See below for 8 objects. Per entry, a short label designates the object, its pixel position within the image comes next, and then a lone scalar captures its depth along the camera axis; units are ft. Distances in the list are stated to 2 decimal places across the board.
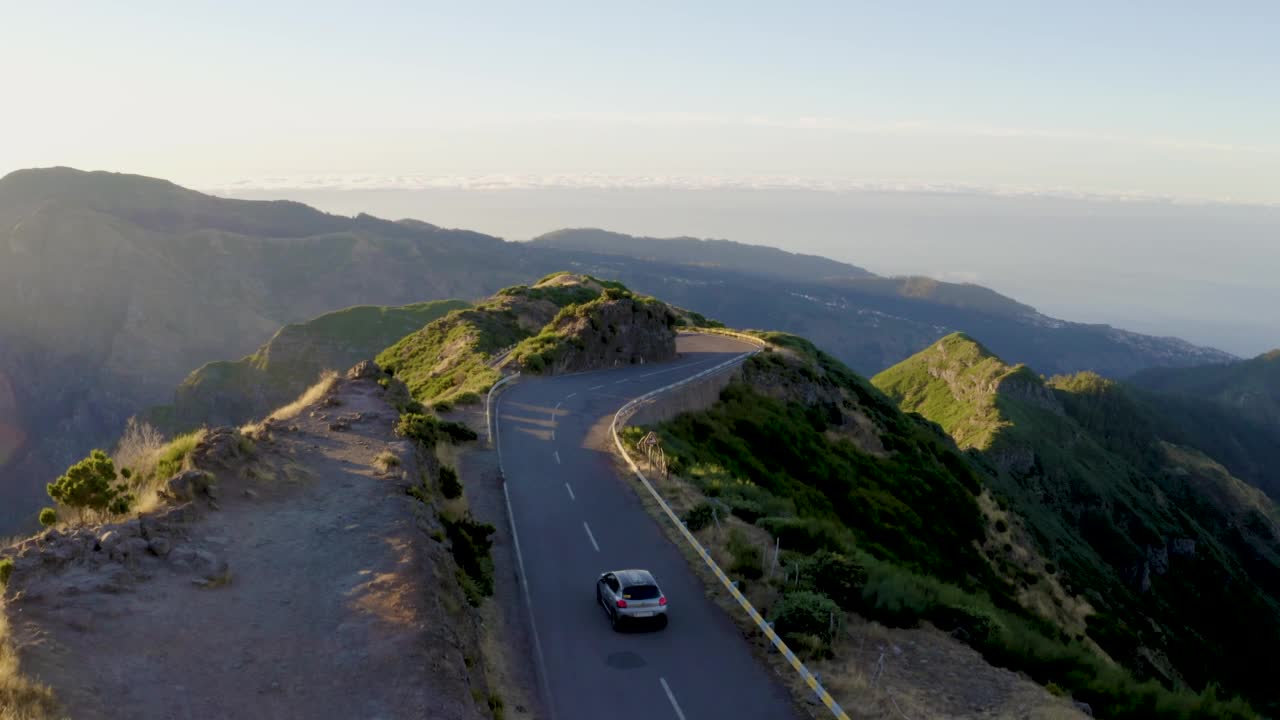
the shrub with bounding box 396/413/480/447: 88.74
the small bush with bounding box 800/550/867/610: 62.23
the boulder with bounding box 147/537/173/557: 50.62
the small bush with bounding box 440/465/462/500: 82.73
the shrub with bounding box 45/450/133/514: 54.95
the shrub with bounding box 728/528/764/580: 66.69
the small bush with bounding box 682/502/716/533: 77.61
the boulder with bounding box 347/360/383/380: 113.39
